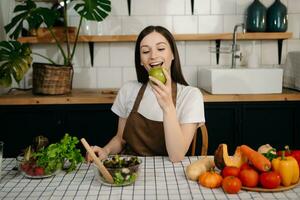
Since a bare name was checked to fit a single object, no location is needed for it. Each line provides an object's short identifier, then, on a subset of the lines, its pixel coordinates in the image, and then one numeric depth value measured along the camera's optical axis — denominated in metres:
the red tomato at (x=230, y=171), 1.30
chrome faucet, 3.07
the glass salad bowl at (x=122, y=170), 1.30
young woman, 1.90
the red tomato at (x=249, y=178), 1.25
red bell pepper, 1.40
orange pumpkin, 1.28
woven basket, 2.86
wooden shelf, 3.20
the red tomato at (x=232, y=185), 1.22
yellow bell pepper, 1.27
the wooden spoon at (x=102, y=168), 1.29
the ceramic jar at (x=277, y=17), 3.19
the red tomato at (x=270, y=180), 1.24
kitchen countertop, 2.84
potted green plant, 2.75
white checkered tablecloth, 1.23
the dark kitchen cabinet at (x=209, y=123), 2.88
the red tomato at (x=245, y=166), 1.31
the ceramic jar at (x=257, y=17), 3.20
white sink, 2.88
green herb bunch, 1.39
